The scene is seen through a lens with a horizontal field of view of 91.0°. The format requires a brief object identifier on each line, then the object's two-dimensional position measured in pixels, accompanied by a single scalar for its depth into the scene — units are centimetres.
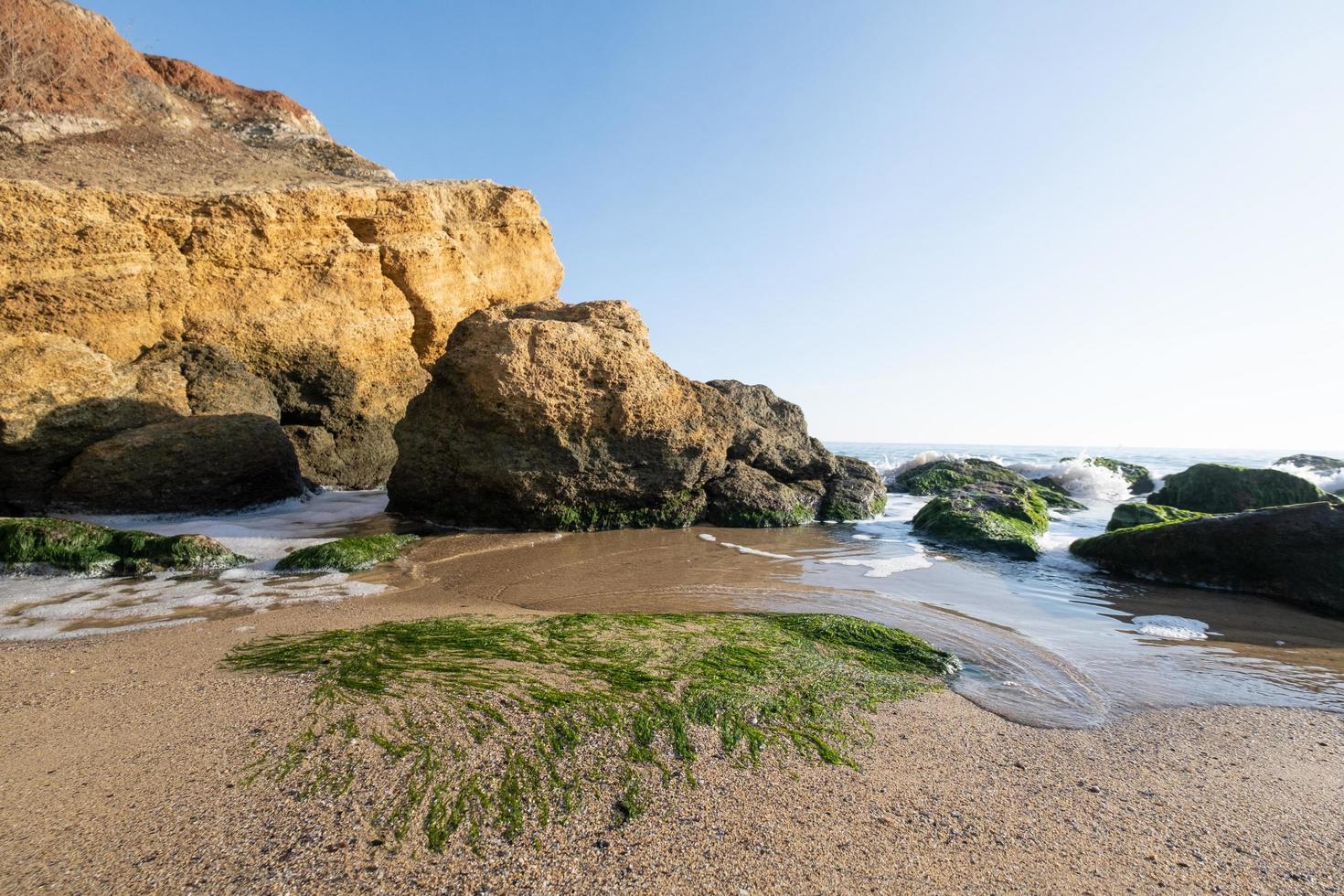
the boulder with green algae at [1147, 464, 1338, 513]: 995
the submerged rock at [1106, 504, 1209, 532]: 887
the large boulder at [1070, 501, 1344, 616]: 581
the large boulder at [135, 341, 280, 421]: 948
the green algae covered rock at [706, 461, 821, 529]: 945
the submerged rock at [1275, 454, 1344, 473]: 2062
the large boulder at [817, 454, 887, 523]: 1052
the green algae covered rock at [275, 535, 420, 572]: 570
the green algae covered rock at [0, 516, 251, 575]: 530
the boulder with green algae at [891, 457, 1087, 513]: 1305
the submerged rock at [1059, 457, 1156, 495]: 1590
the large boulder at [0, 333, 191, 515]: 781
